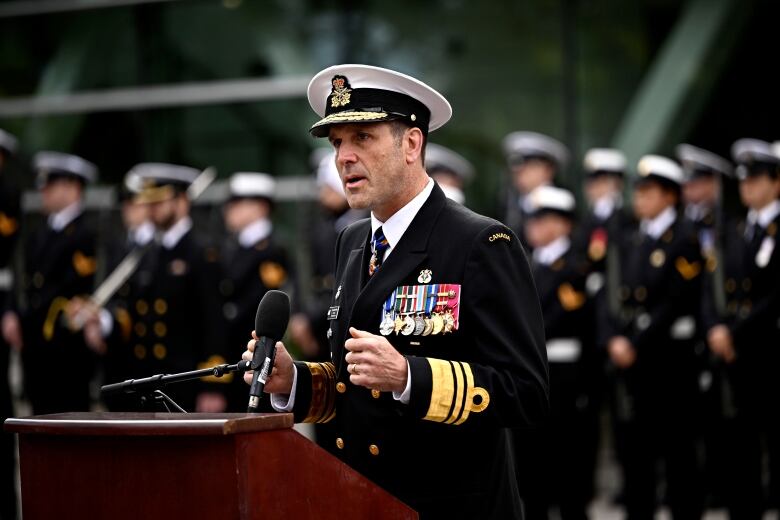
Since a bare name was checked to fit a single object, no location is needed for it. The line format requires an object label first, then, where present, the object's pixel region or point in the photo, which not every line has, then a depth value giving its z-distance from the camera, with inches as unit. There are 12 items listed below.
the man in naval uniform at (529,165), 794.8
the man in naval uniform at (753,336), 603.5
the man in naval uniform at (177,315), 655.1
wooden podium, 210.7
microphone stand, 243.5
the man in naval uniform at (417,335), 250.2
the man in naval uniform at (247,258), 751.1
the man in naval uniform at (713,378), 647.1
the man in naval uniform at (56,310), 695.1
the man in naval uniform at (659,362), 629.9
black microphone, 241.8
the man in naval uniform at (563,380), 637.9
